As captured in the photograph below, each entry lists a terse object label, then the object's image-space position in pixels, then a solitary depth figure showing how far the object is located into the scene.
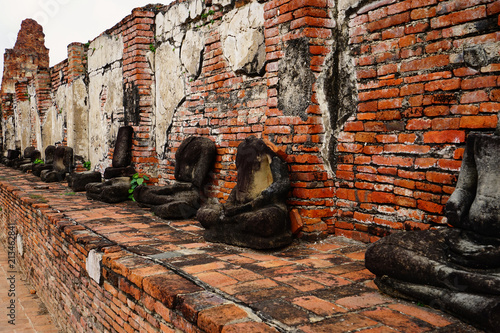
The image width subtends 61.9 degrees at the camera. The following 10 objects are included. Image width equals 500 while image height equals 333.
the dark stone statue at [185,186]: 4.97
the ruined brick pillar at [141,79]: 6.59
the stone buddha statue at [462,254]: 2.07
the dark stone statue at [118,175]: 6.19
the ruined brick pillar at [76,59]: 9.08
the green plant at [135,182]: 6.38
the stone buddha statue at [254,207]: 3.47
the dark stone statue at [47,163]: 9.90
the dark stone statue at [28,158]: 12.59
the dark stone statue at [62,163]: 9.24
